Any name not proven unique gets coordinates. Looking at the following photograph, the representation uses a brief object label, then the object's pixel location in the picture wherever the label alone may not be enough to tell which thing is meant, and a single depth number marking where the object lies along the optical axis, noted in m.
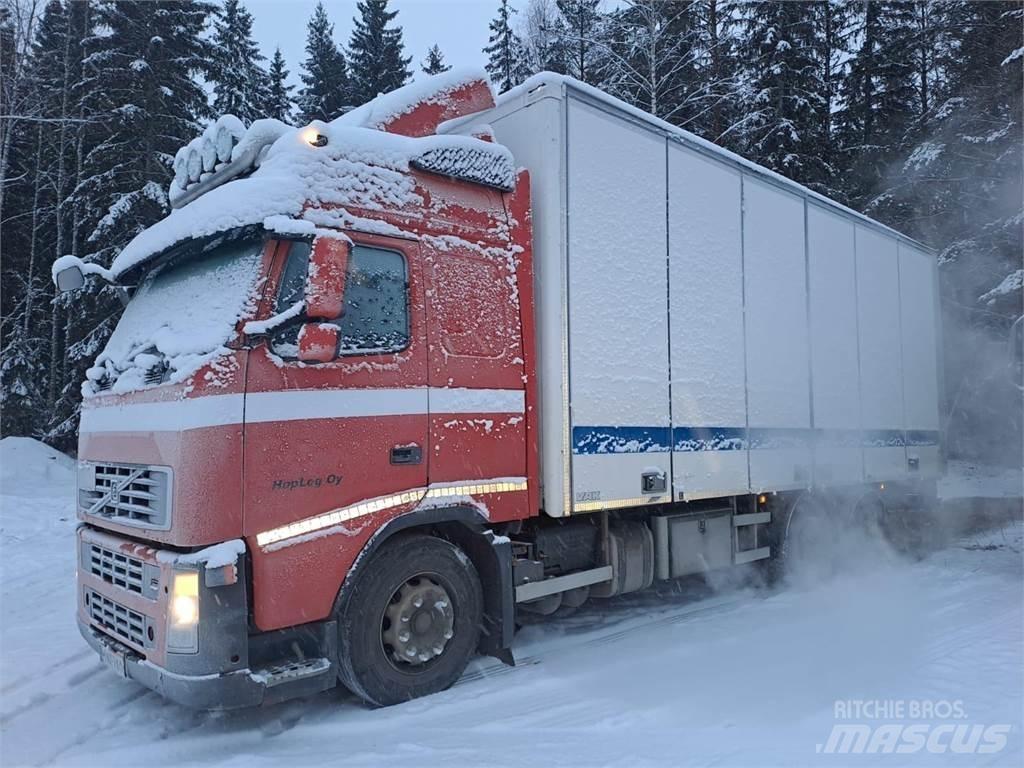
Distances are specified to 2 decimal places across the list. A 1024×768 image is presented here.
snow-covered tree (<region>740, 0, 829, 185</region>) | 20.22
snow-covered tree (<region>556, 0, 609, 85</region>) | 18.20
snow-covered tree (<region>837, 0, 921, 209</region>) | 22.11
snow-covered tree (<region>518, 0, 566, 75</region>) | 21.27
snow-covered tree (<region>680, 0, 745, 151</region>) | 18.56
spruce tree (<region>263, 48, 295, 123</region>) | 28.66
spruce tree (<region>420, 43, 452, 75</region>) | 33.28
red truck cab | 3.68
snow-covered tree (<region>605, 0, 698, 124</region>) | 17.08
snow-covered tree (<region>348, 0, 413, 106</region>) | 28.28
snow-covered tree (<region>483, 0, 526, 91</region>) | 28.17
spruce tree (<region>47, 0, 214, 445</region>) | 17.70
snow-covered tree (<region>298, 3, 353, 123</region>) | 28.22
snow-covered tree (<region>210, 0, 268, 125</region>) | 22.34
